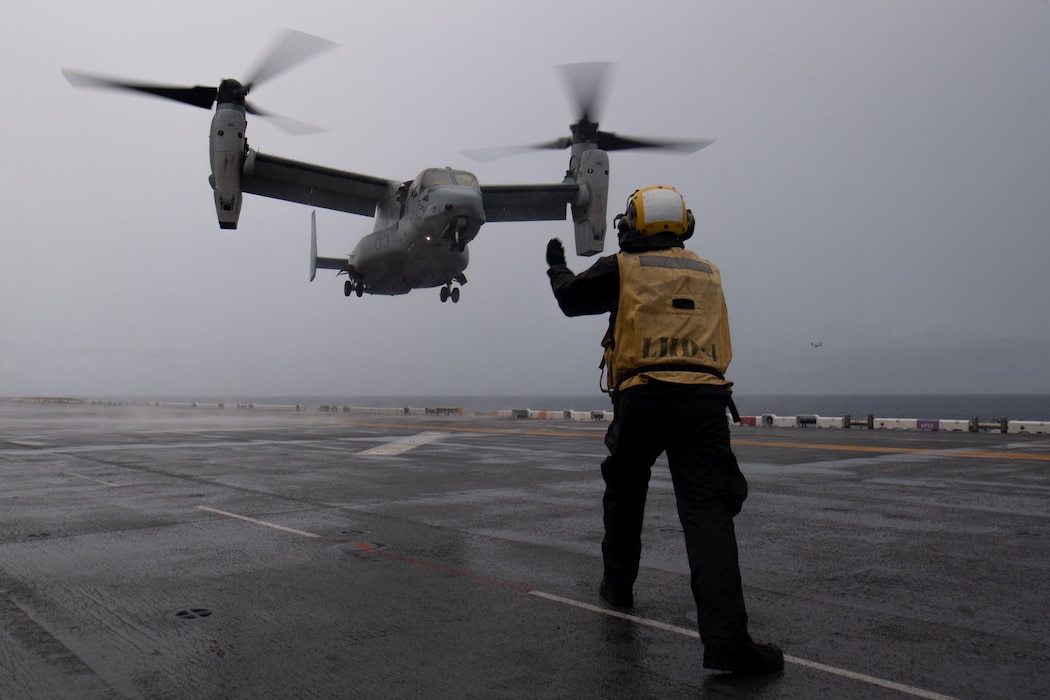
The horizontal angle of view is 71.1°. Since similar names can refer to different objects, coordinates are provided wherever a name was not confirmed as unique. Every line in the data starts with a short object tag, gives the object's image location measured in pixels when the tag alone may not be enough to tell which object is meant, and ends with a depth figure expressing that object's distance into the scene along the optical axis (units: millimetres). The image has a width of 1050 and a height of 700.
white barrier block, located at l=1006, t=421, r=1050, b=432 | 24719
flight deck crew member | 3572
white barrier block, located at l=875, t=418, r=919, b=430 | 27567
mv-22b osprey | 21484
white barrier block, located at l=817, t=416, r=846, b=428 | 29769
